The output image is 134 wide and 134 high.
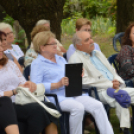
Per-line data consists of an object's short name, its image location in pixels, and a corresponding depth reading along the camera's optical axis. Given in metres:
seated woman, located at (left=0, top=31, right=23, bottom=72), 7.55
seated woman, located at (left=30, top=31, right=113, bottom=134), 6.76
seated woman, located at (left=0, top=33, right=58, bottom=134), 6.10
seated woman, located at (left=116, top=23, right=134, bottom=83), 8.48
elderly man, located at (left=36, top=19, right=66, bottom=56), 9.83
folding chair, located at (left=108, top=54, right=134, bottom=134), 8.87
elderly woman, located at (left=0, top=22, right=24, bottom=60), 8.92
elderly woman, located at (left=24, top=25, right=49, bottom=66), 8.58
